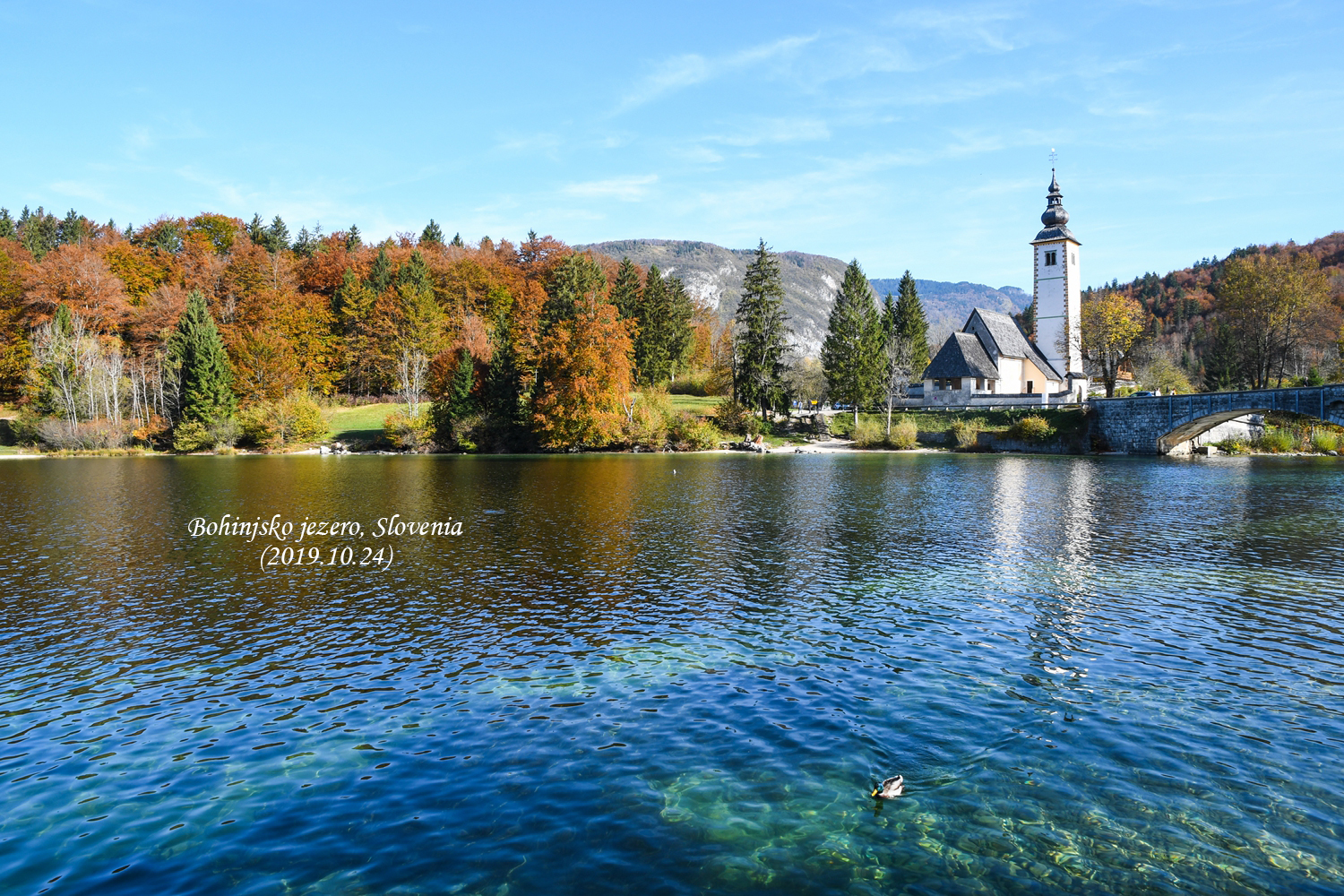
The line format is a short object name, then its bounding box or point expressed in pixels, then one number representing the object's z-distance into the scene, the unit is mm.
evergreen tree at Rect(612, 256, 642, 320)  104750
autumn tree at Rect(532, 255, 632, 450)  74312
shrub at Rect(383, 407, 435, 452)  78062
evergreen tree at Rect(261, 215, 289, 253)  119950
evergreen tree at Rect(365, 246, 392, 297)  102375
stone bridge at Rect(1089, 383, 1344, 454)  58281
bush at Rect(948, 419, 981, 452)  78625
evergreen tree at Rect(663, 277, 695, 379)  108875
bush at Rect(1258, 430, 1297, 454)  71312
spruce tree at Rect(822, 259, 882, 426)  85688
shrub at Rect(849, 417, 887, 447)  80562
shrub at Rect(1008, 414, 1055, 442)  76500
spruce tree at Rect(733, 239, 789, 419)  83312
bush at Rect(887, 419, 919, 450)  79000
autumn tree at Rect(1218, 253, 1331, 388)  76356
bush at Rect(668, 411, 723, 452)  77500
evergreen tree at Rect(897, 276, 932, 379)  103438
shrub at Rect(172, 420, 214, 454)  75625
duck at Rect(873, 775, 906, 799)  9086
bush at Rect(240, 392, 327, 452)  78062
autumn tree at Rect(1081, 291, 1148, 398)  88750
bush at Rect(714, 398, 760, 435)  81938
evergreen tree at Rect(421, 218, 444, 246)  137125
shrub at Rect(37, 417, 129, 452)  73812
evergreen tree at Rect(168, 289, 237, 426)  76312
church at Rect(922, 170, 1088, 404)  93062
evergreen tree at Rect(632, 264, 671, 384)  101375
